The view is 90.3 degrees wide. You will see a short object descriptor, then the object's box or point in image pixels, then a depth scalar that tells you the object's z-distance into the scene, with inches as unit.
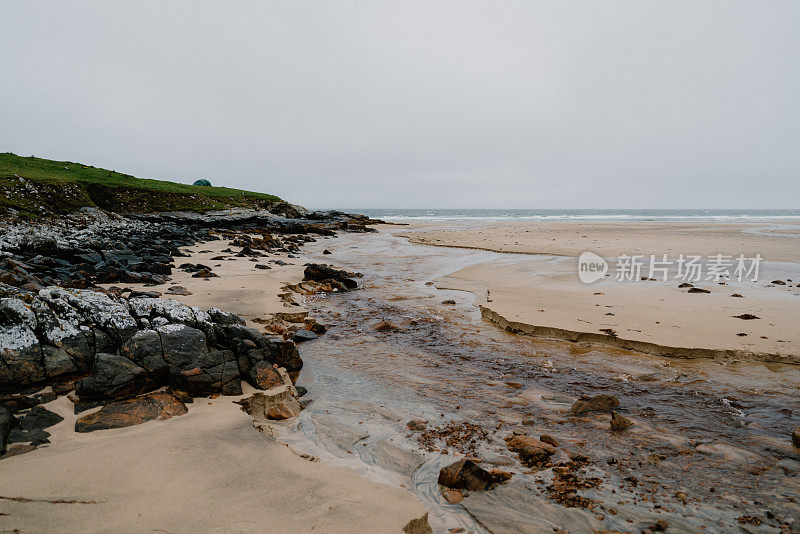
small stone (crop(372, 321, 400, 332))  355.0
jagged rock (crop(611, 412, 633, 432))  187.2
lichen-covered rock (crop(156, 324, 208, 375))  203.9
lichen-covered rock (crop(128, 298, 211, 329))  230.5
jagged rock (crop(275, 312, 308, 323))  368.2
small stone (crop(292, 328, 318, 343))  321.4
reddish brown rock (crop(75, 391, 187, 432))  165.6
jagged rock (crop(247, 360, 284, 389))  220.1
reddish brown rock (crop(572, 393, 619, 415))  205.8
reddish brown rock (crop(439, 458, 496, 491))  147.1
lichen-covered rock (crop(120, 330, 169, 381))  194.5
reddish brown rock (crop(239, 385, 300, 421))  198.7
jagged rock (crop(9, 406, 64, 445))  149.7
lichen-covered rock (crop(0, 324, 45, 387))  174.9
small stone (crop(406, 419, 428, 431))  192.9
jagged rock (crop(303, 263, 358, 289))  539.2
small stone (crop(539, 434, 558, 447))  175.3
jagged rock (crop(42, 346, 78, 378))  185.6
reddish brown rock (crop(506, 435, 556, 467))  163.8
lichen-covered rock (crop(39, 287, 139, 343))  209.5
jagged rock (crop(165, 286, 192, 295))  400.4
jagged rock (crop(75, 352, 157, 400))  176.6
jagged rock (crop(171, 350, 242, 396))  200.4
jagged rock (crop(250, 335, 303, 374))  247.3
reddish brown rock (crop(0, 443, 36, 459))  141.0
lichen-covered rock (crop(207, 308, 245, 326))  255.3
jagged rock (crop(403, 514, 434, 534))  121.8
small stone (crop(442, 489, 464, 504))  140.5
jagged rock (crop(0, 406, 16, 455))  142.9
